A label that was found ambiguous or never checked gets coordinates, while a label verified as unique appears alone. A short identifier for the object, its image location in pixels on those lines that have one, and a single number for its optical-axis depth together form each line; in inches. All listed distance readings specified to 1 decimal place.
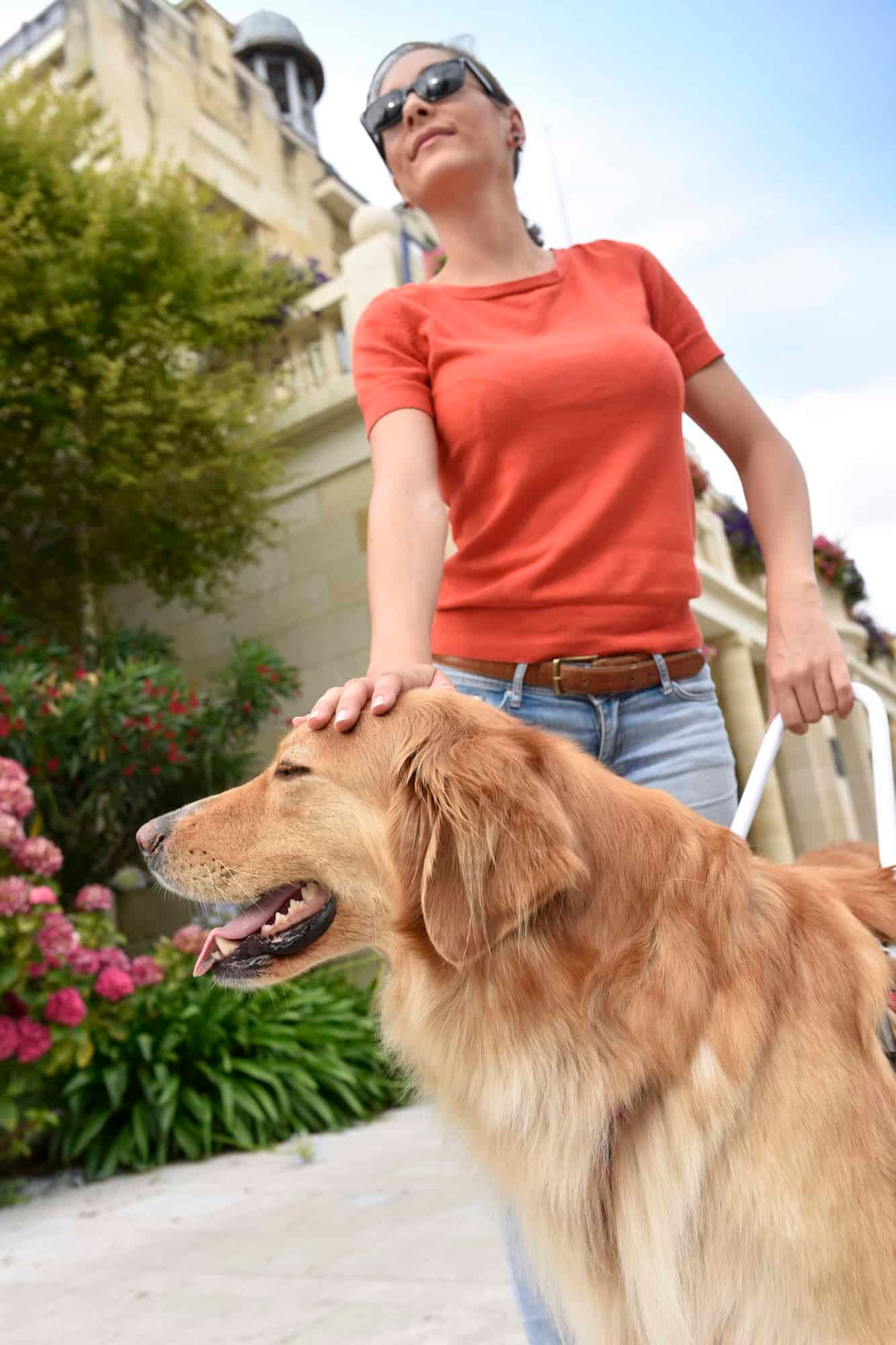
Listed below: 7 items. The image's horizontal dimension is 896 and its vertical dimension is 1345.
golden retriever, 54.5
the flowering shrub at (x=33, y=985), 191.3
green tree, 325.4
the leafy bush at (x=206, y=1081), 209.5
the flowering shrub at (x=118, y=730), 281.3
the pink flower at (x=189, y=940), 249.1
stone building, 359.3
